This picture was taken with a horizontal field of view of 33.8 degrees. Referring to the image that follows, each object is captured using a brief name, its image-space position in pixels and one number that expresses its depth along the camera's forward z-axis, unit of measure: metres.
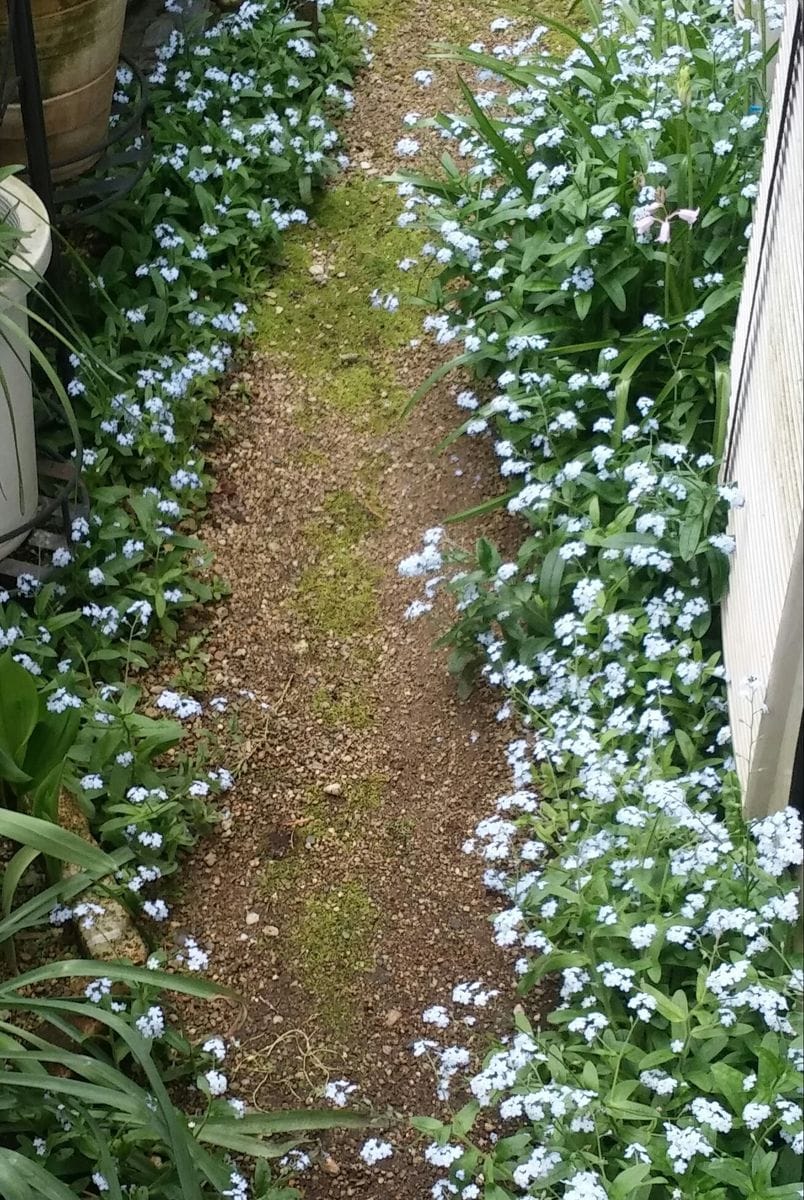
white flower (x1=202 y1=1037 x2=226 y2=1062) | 2.38
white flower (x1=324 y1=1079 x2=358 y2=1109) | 2.40
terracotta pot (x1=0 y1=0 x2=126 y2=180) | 3.18
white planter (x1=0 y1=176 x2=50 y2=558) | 2.75
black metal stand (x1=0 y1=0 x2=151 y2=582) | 2.93
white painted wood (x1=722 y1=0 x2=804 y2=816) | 2.12
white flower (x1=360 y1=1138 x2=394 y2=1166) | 2.12
